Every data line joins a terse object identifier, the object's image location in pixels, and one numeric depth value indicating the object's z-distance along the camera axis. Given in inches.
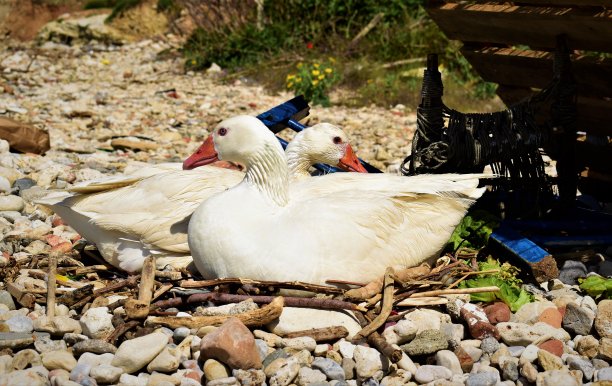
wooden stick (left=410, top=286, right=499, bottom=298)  181.3
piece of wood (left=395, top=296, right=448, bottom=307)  178.5
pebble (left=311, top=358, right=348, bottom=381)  151.7
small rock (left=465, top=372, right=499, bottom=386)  150.1
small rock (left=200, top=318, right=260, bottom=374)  150.5
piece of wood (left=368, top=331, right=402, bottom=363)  154.6
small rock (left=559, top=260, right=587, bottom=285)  201.8
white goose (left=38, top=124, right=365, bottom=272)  199.2
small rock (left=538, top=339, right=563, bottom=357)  164.4
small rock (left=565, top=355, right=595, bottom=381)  154.4
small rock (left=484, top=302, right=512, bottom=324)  177.3
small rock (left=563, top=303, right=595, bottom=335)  173.9
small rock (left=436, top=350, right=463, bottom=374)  156.9
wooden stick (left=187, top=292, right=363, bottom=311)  172.2
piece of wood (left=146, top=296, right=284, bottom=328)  165.2
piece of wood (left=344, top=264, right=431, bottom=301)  176.2
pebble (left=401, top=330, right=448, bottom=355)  161.2
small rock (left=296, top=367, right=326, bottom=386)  148.9
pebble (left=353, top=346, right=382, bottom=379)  152.6
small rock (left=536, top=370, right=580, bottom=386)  146.9
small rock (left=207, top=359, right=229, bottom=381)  149.6
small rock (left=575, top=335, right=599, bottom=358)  164.1
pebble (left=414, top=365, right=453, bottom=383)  152.6
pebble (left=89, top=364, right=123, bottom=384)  146.3
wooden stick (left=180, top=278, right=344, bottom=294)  173.5
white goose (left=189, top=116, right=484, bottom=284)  177.0
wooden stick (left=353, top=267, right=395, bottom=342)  163.2
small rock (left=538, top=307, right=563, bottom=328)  176.6
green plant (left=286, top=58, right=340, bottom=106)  456.1
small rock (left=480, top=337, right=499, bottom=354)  165.5
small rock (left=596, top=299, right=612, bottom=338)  170.6
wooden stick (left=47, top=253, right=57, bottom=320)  172.2
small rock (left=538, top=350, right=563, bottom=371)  154.9
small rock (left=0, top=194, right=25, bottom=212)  245.8
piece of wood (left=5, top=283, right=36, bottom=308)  178.2
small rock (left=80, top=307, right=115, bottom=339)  163.2
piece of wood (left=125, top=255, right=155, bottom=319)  165.9
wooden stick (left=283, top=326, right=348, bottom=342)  164.4
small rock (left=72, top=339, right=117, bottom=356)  156.3
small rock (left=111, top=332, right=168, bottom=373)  150.7
